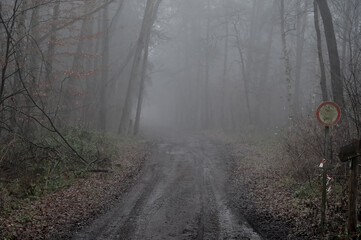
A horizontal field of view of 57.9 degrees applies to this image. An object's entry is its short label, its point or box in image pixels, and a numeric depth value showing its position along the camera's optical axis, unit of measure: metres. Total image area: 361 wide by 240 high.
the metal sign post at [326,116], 6.78
